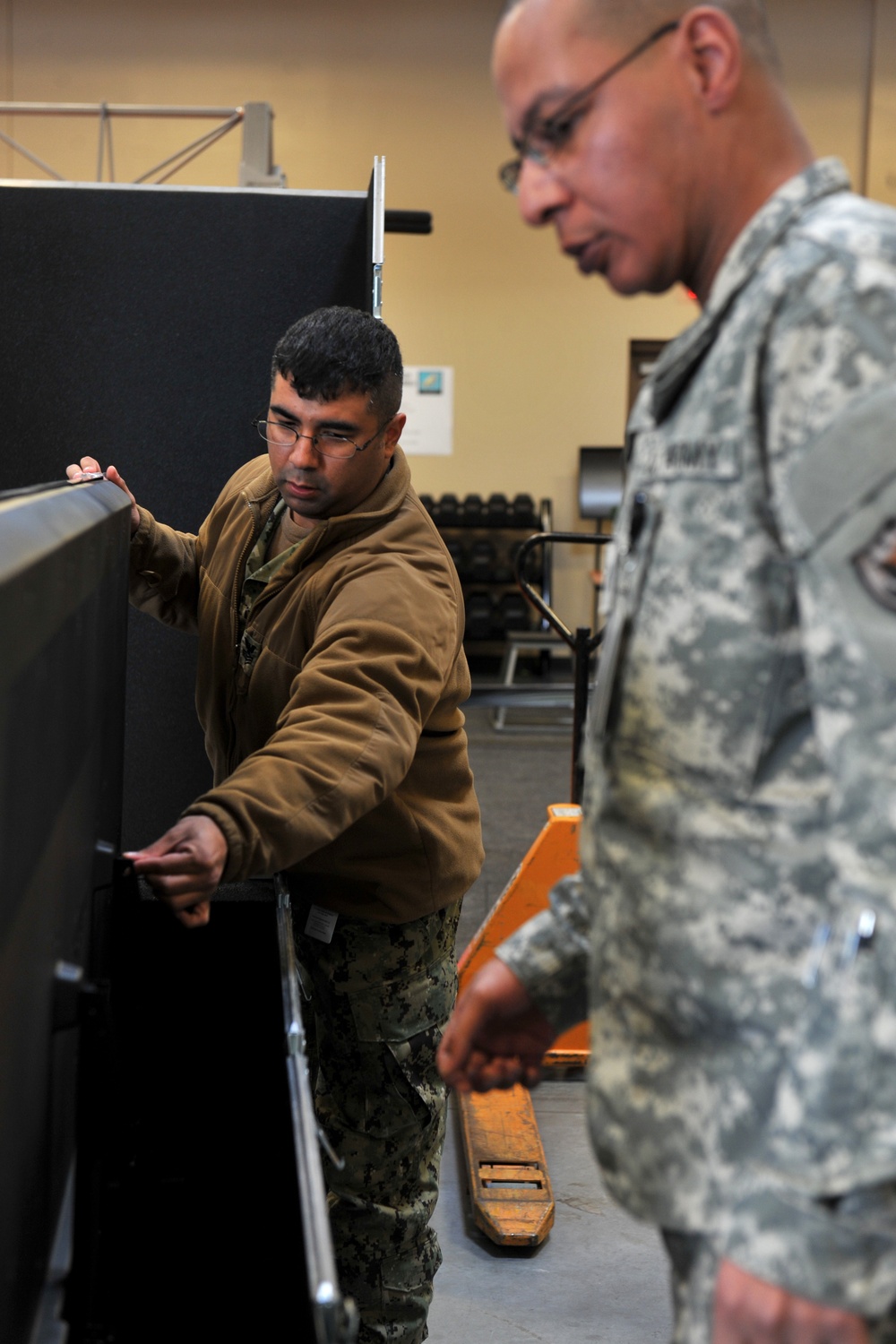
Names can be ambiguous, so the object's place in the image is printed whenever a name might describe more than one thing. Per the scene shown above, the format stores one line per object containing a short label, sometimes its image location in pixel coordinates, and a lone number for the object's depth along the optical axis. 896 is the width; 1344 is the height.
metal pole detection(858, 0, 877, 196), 8.97
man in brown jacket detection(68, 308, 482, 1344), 1.71
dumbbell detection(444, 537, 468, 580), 8.90
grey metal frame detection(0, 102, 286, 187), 4.11
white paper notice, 9.32
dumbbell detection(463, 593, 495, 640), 8.80
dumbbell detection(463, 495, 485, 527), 8.96
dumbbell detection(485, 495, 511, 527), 9.00
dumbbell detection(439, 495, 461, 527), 8.98
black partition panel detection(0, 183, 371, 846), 2.72
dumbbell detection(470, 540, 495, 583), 8.88
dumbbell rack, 8.89
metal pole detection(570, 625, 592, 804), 3.23
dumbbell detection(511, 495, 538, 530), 9.00
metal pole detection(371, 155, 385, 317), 2.38
